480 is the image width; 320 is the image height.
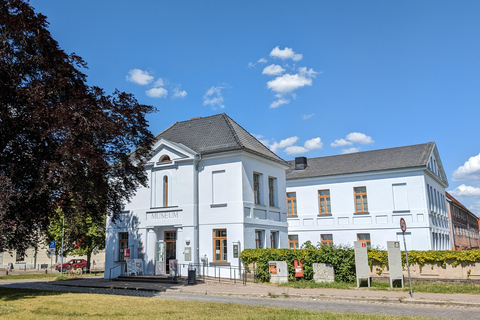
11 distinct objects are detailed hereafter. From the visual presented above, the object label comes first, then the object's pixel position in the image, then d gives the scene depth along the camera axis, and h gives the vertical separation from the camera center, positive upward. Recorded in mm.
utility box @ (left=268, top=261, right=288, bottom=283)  20844 -1368
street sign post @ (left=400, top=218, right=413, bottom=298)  15844 +535
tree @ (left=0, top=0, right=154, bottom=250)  15273 +4408
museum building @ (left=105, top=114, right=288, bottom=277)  24312 +2327
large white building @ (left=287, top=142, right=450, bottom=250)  30938 +3225
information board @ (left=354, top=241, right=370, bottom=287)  18281 -882
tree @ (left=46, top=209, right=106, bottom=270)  34938 +751
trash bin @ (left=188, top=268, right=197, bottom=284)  21391 -1510
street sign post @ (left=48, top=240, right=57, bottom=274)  29509 -4
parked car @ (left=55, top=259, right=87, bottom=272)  44344 -1693
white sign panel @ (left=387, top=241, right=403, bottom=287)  17797 -844
